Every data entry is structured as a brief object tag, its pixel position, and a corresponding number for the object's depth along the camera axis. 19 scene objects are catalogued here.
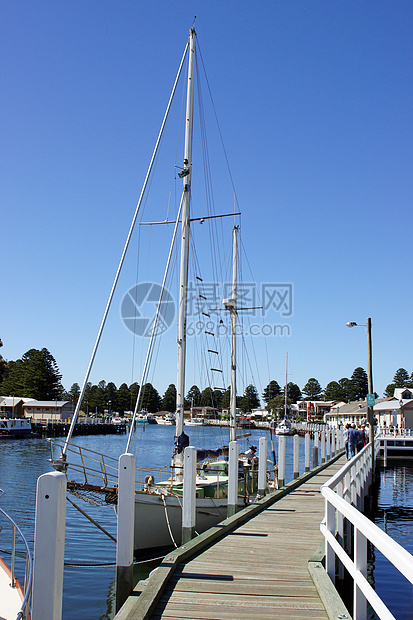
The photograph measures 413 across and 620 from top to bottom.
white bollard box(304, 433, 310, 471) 24.03
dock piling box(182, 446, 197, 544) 9.57
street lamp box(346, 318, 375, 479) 31.22
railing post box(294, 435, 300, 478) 21.74
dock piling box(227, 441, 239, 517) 12.46
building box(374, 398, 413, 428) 74.38
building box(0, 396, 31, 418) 105.81
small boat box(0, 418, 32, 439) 85.69
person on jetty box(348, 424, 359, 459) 25.61
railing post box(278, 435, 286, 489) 17.45
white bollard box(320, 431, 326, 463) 30.25
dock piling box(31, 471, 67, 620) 4.30
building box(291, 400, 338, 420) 174.62
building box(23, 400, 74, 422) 111.38
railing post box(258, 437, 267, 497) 15.23
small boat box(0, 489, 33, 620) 7.66
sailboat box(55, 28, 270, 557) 15.14
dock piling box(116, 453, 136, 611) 6.87
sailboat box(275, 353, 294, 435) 127.12
